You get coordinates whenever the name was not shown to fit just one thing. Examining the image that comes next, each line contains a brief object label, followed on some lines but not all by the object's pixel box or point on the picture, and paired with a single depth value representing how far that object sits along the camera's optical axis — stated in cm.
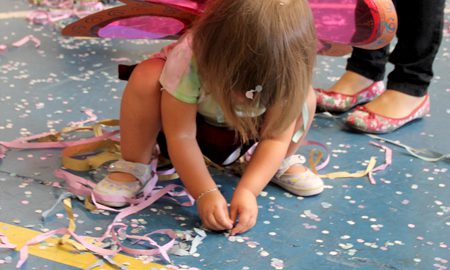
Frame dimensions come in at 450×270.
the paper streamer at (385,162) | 232
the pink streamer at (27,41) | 299
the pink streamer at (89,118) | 247
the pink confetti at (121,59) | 292
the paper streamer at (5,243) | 201
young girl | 198
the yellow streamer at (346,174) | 233
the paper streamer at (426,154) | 241
